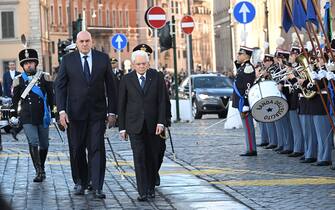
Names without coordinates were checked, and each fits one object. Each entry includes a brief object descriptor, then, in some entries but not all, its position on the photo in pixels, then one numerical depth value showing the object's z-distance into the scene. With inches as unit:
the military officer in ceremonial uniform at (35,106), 647.1
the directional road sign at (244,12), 1074.1
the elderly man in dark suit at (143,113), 550.3
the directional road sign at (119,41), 1699.1
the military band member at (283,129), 784.9
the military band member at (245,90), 775.1
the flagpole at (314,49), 626.9
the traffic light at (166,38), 1348.4
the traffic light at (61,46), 1536.7
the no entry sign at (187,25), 1419.8
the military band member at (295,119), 741.9
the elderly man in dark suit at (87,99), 561.0
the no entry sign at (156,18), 1255.5
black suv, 1497.3
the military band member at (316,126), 680.4
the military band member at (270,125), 792.4
